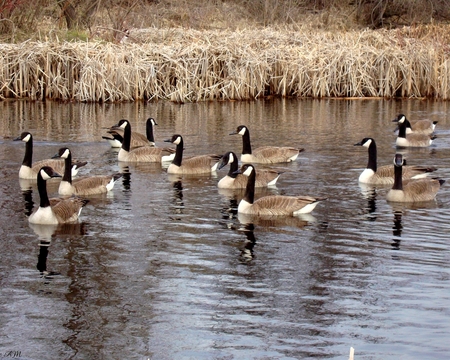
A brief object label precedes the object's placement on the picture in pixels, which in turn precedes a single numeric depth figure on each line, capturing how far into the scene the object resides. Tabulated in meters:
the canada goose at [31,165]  14.37
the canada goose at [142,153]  16.36
